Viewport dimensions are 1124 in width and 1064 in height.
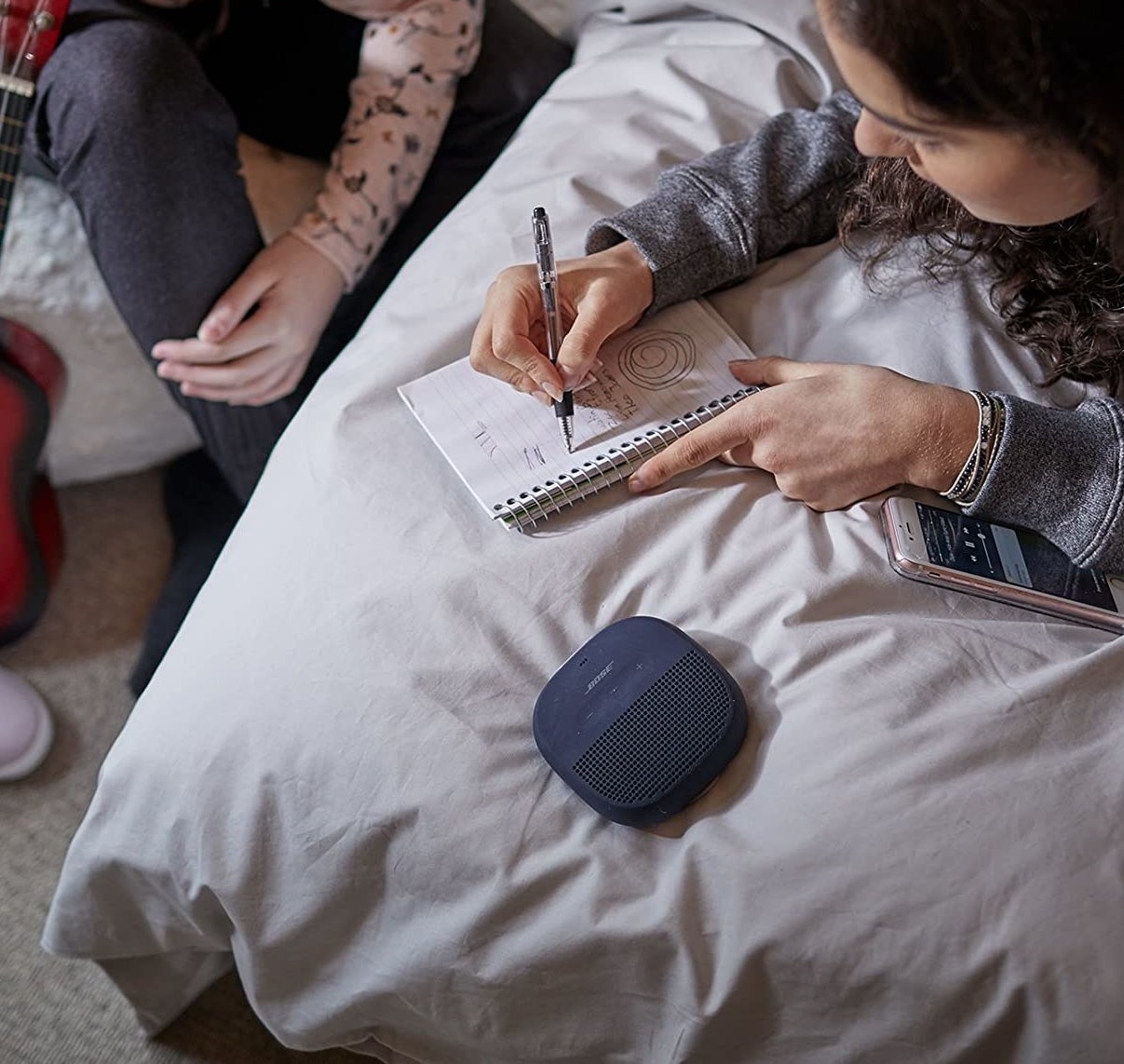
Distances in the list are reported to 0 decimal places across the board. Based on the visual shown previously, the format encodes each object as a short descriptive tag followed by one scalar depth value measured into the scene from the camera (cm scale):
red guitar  93
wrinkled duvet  62
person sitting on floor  95
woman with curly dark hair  53
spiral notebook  76
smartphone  71
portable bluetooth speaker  65
